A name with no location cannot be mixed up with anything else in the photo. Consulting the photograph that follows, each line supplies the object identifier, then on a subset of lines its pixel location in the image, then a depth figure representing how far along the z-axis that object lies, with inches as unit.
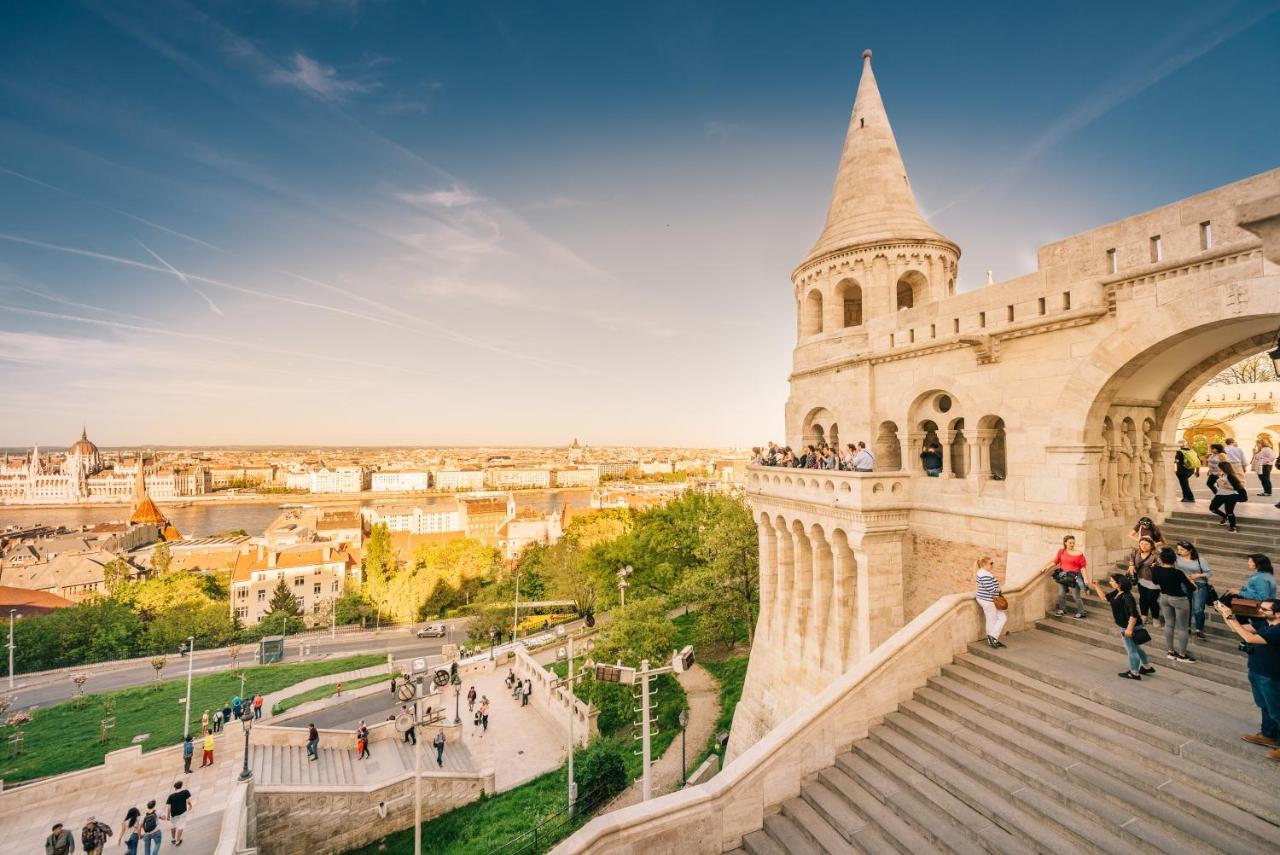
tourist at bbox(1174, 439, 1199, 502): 452.1
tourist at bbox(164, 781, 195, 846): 569.9
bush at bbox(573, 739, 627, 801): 678.5
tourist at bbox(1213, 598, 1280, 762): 208.2
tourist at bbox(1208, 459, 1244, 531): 388.2
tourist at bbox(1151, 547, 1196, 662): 276.4
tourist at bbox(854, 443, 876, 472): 504.1
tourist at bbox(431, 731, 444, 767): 790.5
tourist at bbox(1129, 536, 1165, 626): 300.4
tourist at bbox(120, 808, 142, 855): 518.9
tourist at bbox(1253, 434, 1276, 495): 451.2
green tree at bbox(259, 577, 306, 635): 1795.0
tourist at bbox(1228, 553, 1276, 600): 243.1
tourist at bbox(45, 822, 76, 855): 495.5
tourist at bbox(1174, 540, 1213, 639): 284.8
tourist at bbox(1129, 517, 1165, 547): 331.6
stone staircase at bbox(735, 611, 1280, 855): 201.2
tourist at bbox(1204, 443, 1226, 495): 389.9
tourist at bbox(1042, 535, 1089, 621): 352.2
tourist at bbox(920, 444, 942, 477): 536.7
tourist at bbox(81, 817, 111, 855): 519.2
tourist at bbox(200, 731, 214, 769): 750.5
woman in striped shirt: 331.9
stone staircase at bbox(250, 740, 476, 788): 726.5
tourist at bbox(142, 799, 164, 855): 526.0
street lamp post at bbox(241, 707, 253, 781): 624.9
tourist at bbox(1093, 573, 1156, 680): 273.9
